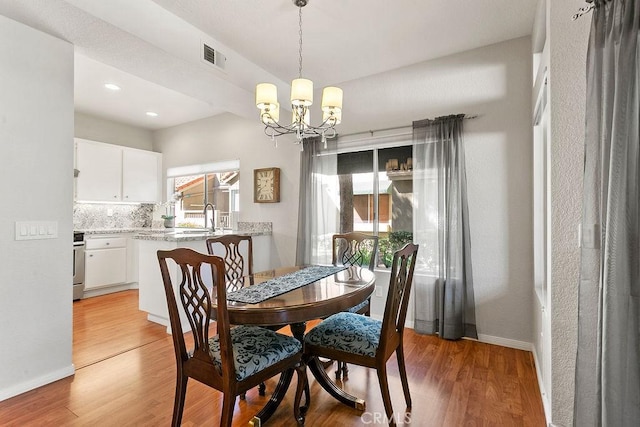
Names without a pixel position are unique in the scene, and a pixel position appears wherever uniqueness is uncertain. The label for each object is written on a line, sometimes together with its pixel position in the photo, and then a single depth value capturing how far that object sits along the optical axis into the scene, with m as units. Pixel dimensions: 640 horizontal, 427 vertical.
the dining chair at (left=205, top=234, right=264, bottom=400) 2.20
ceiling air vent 2.89
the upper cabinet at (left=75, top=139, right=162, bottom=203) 4.66
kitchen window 4.82
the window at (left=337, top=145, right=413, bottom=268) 3.48
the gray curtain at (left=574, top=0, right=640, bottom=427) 1.06
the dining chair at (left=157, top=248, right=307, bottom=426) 1.39
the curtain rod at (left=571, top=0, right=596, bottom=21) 1.25
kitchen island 3.19
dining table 1.49
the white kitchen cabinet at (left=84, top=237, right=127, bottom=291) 4.45
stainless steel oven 4.22
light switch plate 2.09
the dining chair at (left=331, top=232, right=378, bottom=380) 2.92
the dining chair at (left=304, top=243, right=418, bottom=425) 1.67
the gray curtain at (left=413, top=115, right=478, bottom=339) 2.94
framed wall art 4.18
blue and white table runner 1.70
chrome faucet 4.87
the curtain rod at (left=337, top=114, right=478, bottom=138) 3.32
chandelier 2.03
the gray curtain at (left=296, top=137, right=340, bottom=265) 3.75
